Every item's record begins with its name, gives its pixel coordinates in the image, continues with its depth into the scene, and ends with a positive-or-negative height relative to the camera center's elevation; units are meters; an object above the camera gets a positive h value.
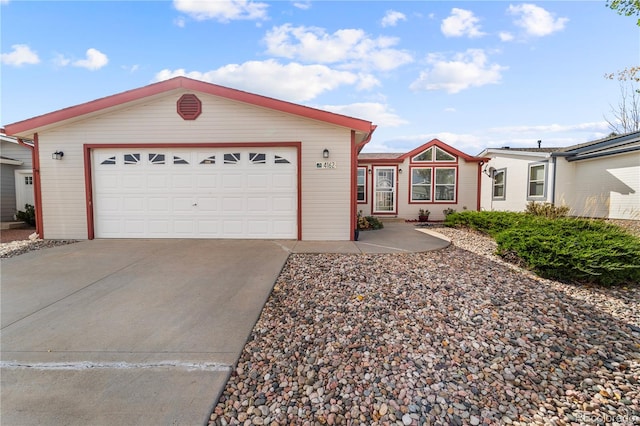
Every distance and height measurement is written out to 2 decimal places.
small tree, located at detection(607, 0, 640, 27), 10.16 +6.51
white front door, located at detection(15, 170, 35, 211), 11.59 +0.14
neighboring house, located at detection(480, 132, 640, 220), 10.02 +0.66
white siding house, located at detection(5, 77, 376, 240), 6.99 +0.56
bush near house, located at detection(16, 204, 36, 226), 10.83 -0.87
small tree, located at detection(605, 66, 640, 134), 20.45 +5.86
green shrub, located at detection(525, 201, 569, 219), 7.89 -0.49
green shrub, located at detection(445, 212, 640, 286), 4.14 -0.88
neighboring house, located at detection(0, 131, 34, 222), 11.23 +0.54
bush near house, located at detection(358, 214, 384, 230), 9.73 -1.03
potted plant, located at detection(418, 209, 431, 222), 12.51 -0.95
